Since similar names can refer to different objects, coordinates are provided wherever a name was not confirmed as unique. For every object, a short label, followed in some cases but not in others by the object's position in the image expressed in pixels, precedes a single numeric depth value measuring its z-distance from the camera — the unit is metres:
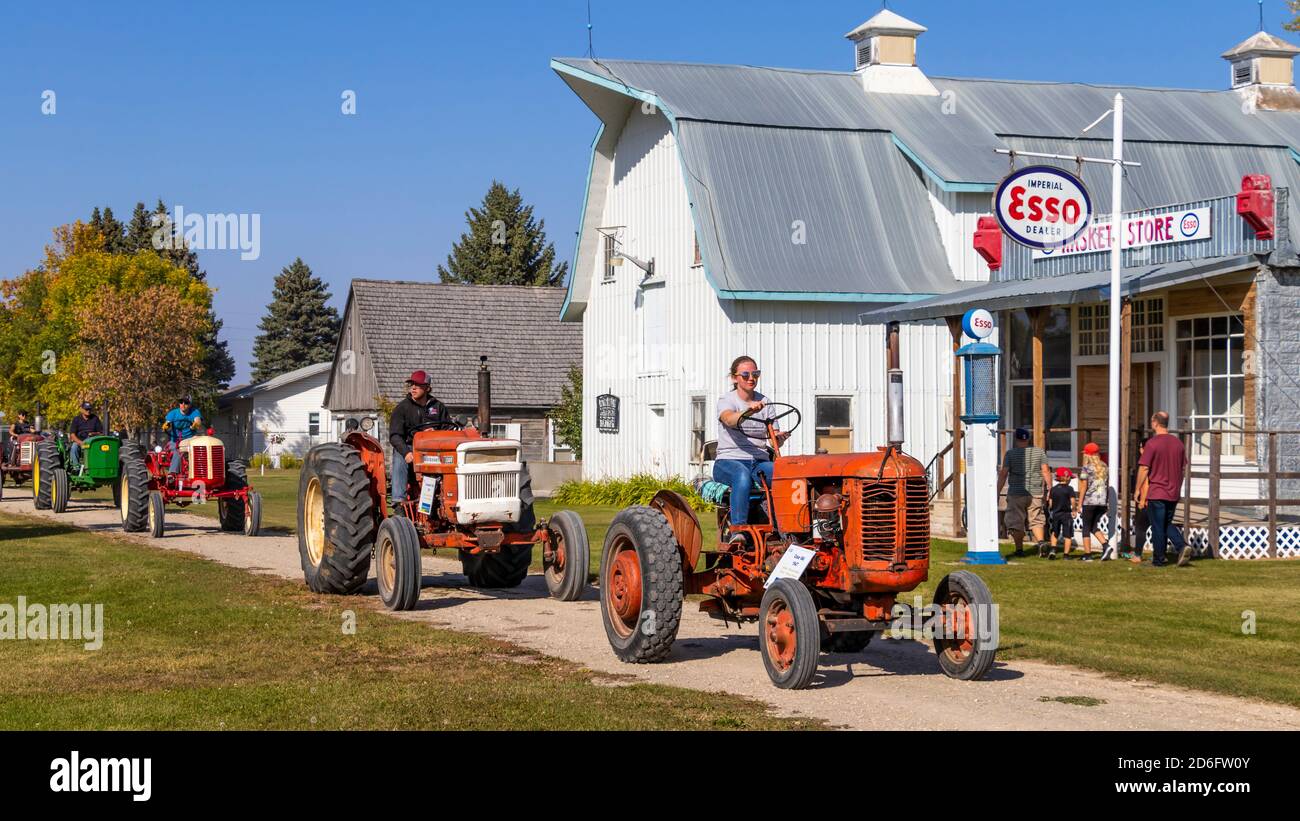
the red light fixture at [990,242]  27.02
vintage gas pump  19.47
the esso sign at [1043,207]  23.66
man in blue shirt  25.06
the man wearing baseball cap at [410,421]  15.69
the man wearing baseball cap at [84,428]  29.95
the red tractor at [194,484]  23.89
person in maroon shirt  19.06
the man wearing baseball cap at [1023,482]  21.02
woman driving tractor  11.30
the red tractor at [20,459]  36.25
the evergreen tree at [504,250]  82.06
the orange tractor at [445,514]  15.23
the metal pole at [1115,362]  20.34
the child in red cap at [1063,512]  20.92
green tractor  27.61
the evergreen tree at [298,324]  99.88
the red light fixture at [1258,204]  21.17
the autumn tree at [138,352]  66.31
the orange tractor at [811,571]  10.34
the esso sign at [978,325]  20.69
